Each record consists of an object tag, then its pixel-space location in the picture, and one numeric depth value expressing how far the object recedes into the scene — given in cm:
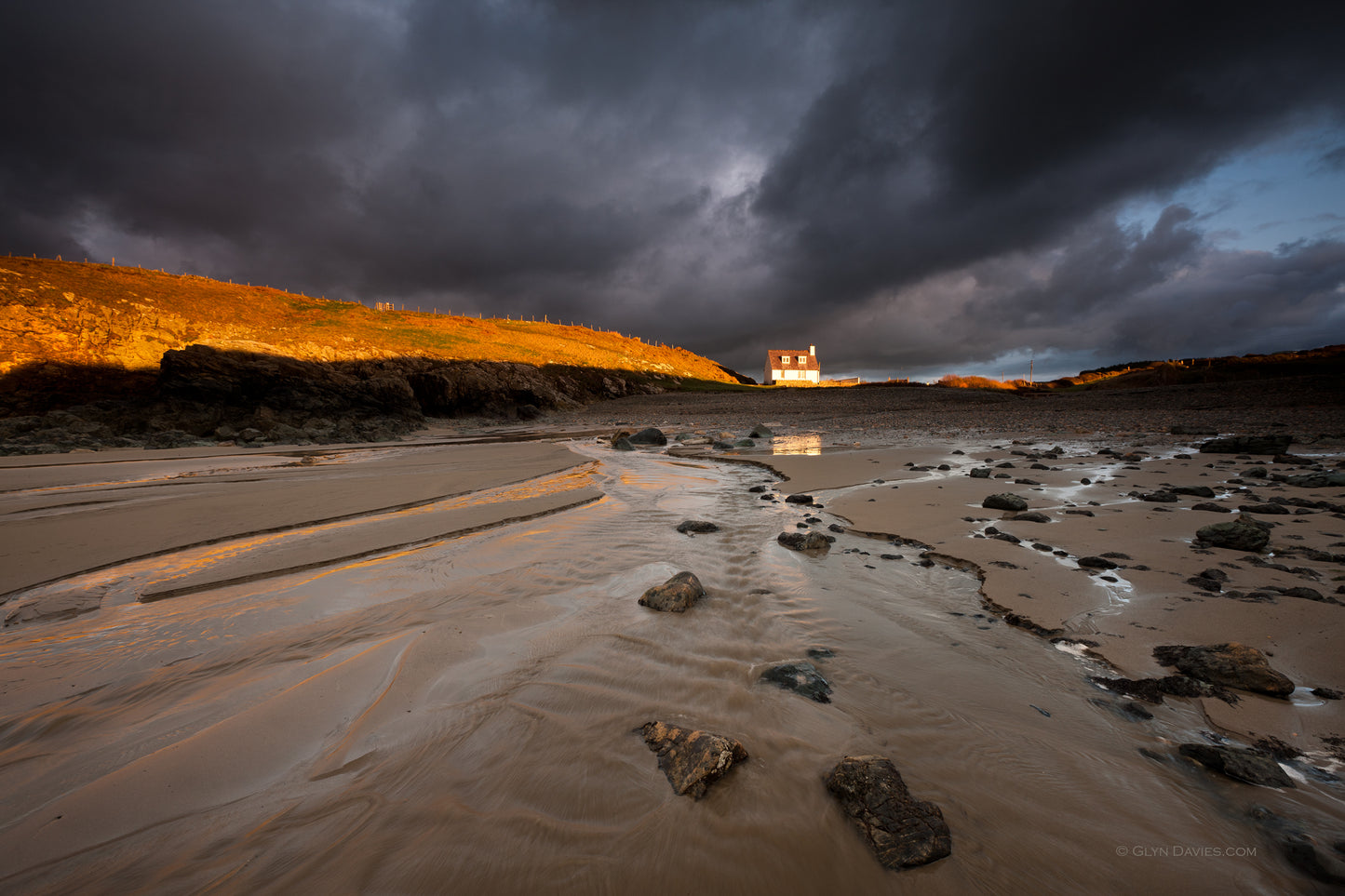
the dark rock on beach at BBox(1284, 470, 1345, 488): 677
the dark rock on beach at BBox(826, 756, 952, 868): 179
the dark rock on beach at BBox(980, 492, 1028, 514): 643
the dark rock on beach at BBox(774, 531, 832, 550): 543
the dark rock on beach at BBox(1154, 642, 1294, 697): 260
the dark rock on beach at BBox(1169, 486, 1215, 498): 663
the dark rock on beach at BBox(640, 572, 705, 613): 404
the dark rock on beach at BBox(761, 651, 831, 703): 285
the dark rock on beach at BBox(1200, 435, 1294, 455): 999
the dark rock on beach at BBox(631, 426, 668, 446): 1833
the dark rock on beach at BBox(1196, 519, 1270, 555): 445
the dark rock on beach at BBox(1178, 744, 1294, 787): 204
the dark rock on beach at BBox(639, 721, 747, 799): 213
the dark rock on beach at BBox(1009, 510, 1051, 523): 592
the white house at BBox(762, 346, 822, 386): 7888
